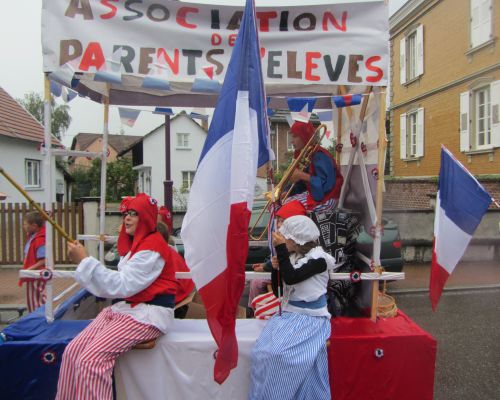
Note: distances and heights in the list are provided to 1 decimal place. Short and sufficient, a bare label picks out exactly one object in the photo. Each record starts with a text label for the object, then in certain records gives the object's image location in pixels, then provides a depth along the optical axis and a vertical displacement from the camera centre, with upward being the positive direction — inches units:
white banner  114.6 +41.6
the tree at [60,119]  2049.7 +343.1
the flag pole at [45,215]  96.3 -5.9
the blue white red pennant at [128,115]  176.6 +31.5
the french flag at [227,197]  95.4 -1.3
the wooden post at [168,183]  279.0 +5.3
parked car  314.0 -43.5
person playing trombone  143.6 +3.7
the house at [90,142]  1863.2 +243.7
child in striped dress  102.8 -35.3
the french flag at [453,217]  120.8 -7.4
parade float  112.1 +29.8
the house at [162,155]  991.6 +91.3
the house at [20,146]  665.6 +72.7
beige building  540.1 +153.5
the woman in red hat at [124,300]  102.0 -28.5
